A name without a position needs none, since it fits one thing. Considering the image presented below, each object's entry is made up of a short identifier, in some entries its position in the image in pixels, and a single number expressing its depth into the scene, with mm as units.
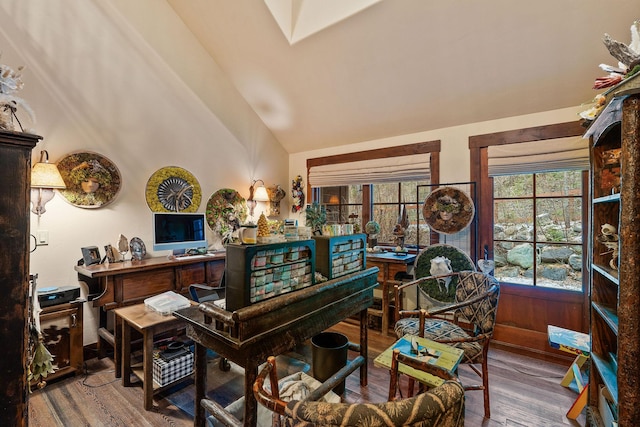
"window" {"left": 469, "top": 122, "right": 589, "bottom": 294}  2670
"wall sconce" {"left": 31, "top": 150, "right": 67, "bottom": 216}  2324
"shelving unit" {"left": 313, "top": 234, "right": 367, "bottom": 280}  1905
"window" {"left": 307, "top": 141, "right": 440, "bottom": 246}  3535
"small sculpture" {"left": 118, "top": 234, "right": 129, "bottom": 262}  2773
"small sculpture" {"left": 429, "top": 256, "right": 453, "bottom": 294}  2765
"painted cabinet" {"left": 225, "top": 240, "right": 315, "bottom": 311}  1367
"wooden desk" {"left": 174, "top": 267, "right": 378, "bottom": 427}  1317
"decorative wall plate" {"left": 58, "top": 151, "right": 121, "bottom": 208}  2561
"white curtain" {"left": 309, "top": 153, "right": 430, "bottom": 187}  3512
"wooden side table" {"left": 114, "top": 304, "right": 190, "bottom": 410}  1938
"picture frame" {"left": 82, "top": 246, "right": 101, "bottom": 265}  2531
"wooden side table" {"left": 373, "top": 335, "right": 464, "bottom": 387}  1391
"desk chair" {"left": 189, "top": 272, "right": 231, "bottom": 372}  2550
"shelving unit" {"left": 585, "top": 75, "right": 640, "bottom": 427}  1122
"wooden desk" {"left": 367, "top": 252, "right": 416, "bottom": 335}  3178
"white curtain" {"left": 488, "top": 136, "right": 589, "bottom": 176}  2590
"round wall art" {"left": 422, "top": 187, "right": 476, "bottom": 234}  2939
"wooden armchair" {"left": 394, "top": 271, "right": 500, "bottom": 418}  1920
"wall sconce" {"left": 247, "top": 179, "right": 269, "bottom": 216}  4129
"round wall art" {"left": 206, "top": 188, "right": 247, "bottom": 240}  3660
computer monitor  2850
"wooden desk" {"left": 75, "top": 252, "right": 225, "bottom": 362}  2400
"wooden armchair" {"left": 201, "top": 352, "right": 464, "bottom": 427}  720
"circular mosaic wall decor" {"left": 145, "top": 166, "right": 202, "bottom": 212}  3135
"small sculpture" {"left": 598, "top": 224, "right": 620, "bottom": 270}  1448
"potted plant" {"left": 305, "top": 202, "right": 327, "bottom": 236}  2020
